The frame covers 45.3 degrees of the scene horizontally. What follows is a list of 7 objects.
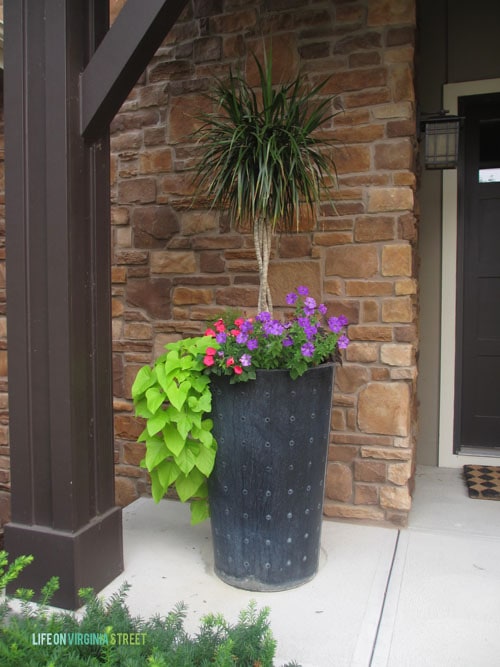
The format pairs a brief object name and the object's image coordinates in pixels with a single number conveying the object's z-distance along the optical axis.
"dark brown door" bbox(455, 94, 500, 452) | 3.63
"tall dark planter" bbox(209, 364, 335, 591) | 2.15
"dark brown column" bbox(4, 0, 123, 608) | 2.09
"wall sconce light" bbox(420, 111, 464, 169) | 2.98
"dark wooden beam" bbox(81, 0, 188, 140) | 2.00
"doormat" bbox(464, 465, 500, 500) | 3.16
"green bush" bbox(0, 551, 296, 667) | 1.46
